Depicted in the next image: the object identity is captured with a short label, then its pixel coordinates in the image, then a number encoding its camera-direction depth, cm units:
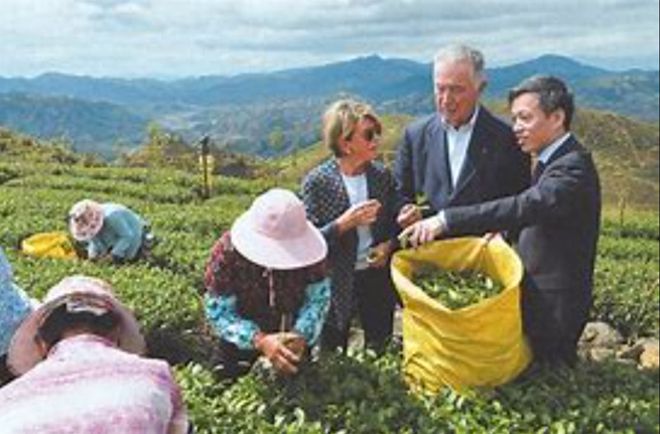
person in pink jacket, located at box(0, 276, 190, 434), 219
